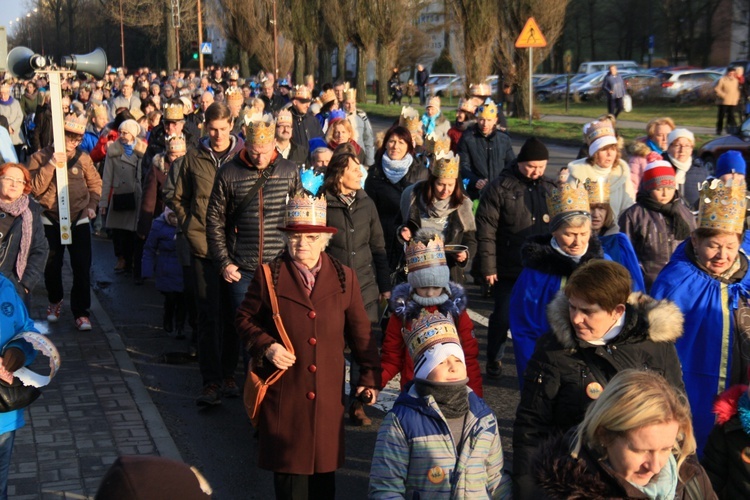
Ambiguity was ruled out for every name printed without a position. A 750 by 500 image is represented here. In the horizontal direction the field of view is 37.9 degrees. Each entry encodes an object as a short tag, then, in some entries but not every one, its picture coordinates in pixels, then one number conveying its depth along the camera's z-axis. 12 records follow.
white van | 56.84
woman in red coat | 5.12
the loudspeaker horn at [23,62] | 9.77
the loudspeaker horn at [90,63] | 10.06
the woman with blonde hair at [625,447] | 3.22
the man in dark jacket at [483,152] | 11.91
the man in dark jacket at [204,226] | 7.74
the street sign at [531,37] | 25.64
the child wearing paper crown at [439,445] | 4.06
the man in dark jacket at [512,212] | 7.90
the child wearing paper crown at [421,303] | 5.64
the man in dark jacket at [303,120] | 14.20
